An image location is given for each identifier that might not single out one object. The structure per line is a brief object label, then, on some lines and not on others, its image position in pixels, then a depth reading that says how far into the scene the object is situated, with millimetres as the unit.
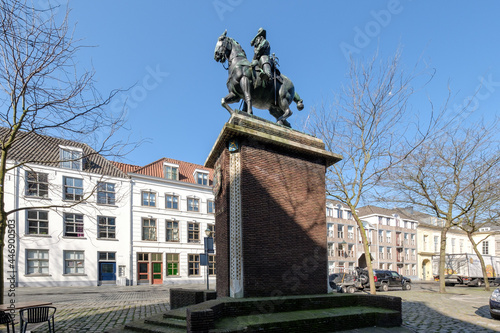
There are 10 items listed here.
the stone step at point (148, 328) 7584
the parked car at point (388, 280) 26500
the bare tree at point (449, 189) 21531
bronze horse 10805
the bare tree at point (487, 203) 22141
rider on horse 10867
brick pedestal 9070
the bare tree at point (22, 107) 9539
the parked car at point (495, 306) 11258
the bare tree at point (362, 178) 16786
